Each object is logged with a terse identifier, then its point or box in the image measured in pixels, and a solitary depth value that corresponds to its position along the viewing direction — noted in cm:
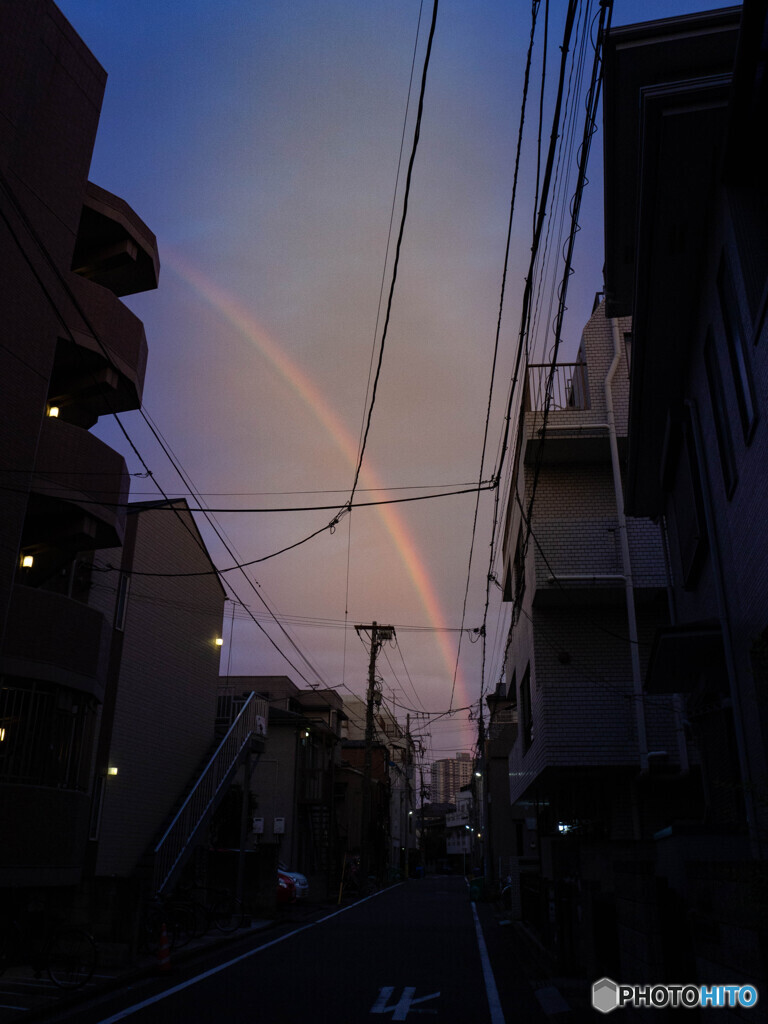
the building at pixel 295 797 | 3397
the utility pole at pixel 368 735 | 3316
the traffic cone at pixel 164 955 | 1166
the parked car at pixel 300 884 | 2477
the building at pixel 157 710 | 1859
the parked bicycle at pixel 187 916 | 1451
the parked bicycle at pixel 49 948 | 1016
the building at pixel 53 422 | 1239
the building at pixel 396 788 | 6394
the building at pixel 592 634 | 1489
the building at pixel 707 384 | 609
